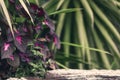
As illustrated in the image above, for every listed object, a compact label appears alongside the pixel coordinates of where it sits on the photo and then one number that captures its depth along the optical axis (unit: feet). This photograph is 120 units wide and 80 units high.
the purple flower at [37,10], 9.95
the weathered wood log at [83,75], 9.29
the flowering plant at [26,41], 9.17
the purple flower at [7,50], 8.98
